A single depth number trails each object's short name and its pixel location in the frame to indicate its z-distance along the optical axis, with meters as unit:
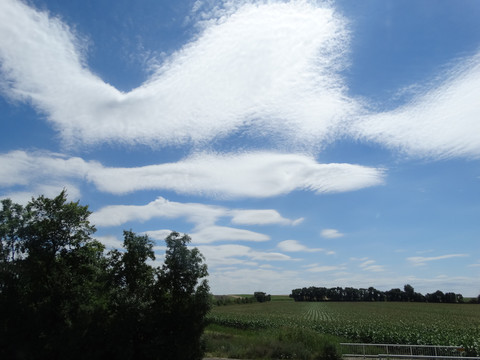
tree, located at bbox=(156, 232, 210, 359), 18.03
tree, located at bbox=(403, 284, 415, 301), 115.94
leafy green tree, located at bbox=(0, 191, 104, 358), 18.77
